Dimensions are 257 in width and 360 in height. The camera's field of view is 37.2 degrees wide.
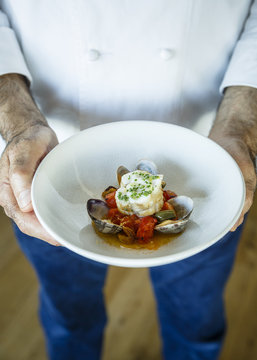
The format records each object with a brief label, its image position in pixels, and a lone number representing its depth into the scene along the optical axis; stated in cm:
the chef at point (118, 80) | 108
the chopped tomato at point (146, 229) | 92
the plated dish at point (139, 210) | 91
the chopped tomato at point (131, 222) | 96
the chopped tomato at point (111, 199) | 103
